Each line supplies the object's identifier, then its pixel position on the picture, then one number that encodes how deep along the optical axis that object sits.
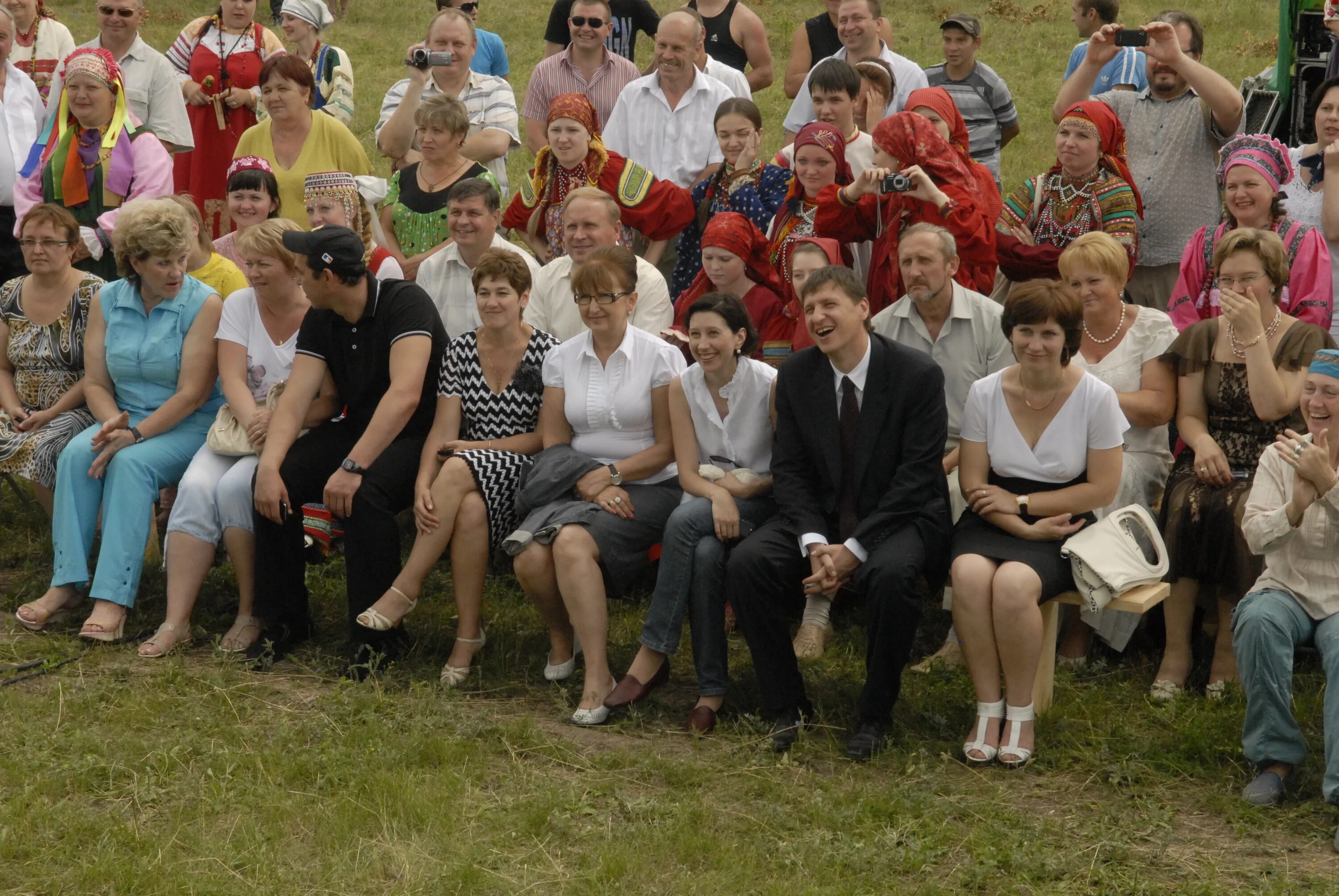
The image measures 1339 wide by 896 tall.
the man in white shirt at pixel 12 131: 7.69
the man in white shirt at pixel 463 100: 7.75
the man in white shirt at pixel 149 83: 7.97
